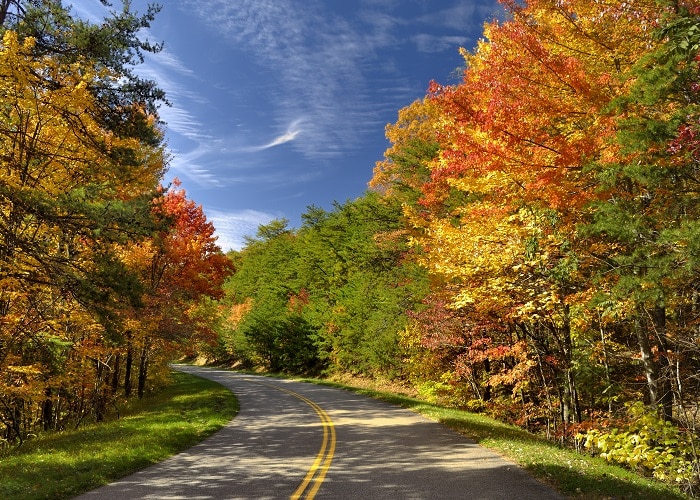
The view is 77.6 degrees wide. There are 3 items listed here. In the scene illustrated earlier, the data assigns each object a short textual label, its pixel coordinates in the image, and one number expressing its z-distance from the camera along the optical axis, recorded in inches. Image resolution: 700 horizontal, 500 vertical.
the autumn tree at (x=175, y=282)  738.2
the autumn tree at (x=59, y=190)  342.3
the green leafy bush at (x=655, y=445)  352.8
